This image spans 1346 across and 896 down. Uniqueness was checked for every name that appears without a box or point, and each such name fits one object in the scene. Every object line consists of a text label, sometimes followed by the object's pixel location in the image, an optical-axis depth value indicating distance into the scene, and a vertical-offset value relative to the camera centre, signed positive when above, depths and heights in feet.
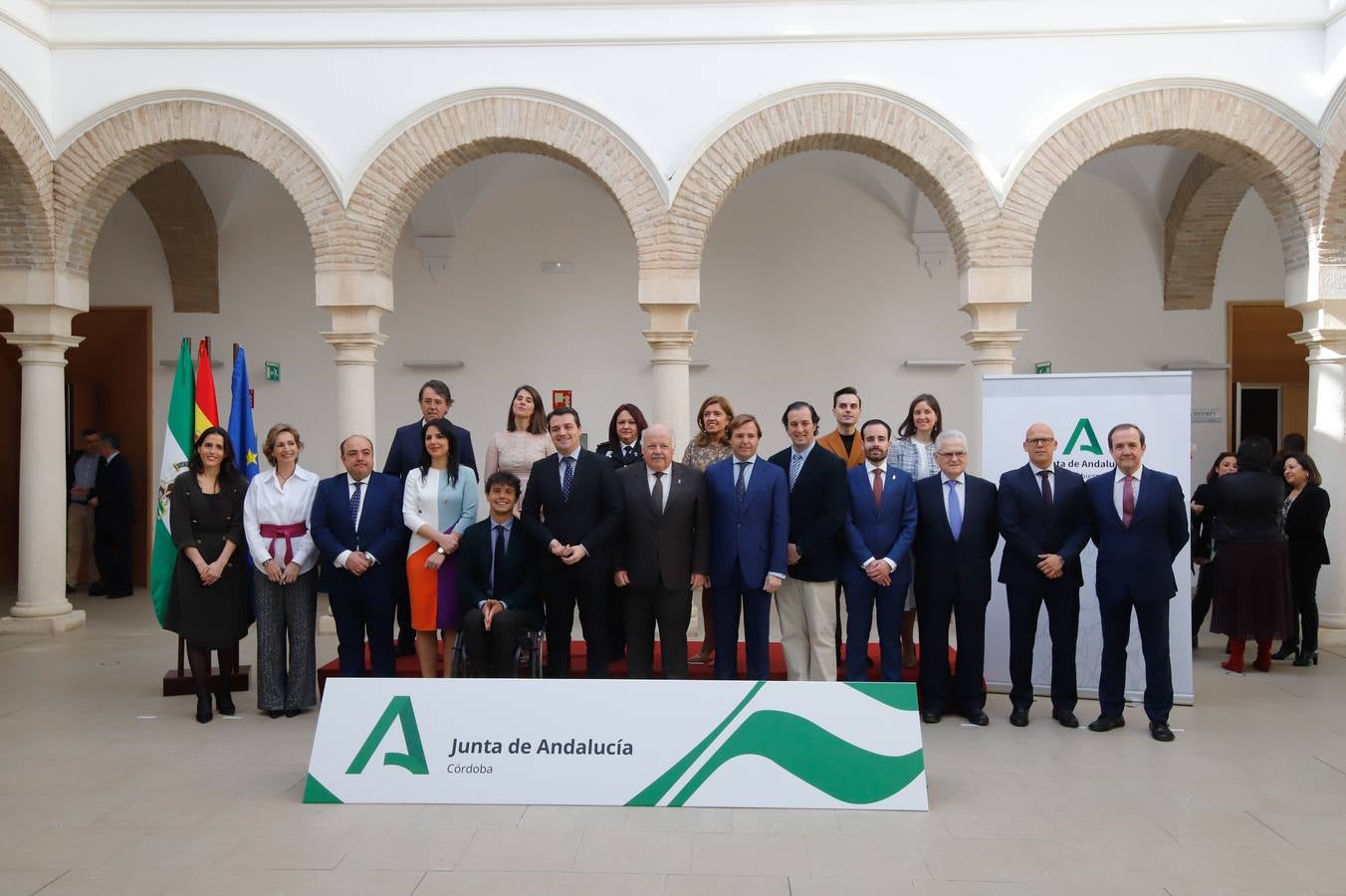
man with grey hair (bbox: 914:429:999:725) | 17.29 -1.77
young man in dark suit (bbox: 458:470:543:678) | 16.90 -2.19
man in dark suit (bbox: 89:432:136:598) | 32.58 -2.30
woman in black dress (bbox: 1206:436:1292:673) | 20.94 -2.09
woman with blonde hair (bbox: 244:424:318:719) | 18.02 -2.10
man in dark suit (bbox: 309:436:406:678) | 17.85 -1.65
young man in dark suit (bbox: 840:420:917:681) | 17.37 -1.57
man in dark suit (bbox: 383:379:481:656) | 19.45 +0.09
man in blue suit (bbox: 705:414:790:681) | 16.96 -1.32
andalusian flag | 19.48 +0.29
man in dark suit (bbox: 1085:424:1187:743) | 16.76 -1.60
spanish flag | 20.10 +0.91
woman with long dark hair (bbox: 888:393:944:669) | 19.75 +0.02
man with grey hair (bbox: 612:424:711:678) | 16.89 -1.52
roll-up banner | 18.48 +0.25
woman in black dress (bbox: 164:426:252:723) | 18.04 -1.97
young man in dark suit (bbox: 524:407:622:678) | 17.17 -1.17
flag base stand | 19.93 -4.44
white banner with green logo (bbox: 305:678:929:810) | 13.46 -3.82
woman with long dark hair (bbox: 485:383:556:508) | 19.85 +0.17
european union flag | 20.31 +0.52
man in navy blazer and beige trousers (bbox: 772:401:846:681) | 17.21 -1.66
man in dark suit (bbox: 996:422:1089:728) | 17.17 -1.64
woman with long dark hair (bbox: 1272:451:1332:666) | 22.09 -1.85
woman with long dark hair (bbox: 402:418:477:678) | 17.81 -1.36
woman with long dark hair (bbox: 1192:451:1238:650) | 23.80 -2.23
